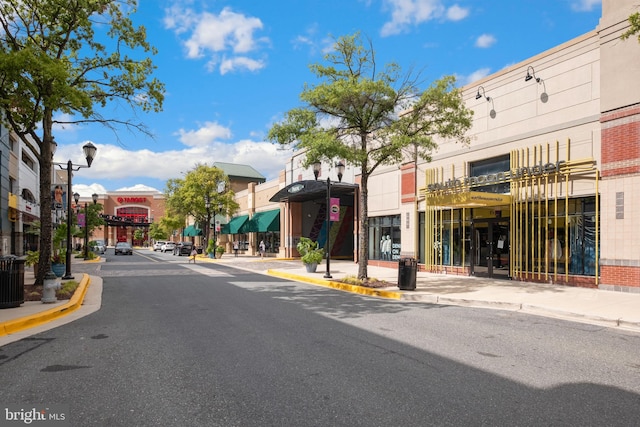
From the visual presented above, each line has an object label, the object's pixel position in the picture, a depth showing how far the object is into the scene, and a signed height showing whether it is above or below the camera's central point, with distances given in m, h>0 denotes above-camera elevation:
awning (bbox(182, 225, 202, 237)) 61.84 -0.65
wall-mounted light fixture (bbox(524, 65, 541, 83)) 16.19 +5.74
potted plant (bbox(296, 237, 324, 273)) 21.30 -1.46
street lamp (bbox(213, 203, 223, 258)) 37.91 +1.45
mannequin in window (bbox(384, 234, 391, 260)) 25.03 -1.18
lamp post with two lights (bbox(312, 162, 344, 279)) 17.12 +2.20
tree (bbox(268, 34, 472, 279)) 14.53 +3.98
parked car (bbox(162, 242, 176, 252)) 62.12 -2.88
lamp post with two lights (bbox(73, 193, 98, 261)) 31.74 -1.00
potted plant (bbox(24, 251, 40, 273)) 17.87 -1.33
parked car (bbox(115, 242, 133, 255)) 52.19 -2.69
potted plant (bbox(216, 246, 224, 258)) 38.16 -2.02
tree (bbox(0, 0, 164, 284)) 11.09 +4.52
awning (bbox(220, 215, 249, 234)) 45.97 +0.23
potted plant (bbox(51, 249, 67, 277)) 19.05 -1.70
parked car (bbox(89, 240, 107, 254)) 51.26 -2.64
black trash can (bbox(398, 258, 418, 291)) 13.96 -1.48
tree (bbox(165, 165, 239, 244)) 43.38 +3.48
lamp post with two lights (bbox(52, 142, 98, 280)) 16.22 +2.47
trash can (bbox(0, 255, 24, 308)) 9.46 -1.23
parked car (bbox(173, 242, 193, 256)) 47.16 -2.39
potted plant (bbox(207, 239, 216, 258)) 38.62 -1.90
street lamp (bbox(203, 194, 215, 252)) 41.37 +1.37
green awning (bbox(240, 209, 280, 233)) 38.81 +0.42
